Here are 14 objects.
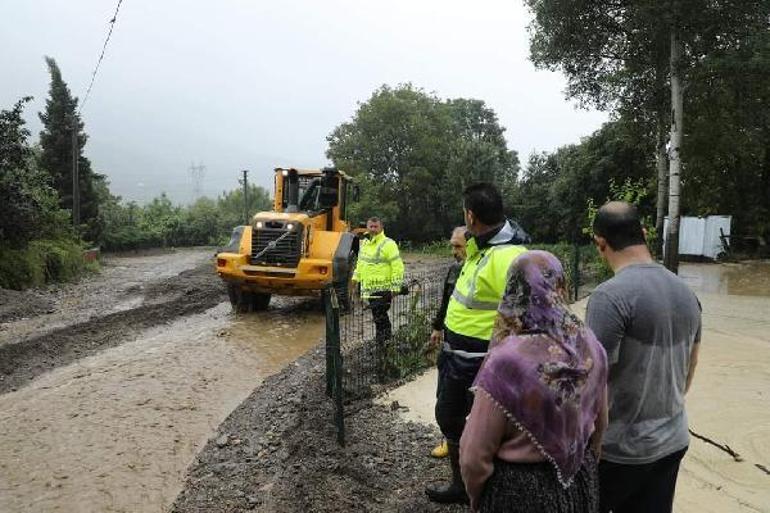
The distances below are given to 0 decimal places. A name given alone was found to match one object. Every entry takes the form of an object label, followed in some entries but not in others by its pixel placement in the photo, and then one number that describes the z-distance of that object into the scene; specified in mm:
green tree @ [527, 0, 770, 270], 13477
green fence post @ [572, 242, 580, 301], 11086
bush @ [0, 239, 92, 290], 13155
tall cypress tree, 27984
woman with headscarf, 1733
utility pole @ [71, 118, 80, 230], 24156
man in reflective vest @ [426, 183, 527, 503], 3164
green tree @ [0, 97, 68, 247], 13523
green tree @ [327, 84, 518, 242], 32250
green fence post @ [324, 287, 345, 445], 4500
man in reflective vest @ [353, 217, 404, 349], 6523
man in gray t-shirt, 2201
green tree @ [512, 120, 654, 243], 22484
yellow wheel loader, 9898
